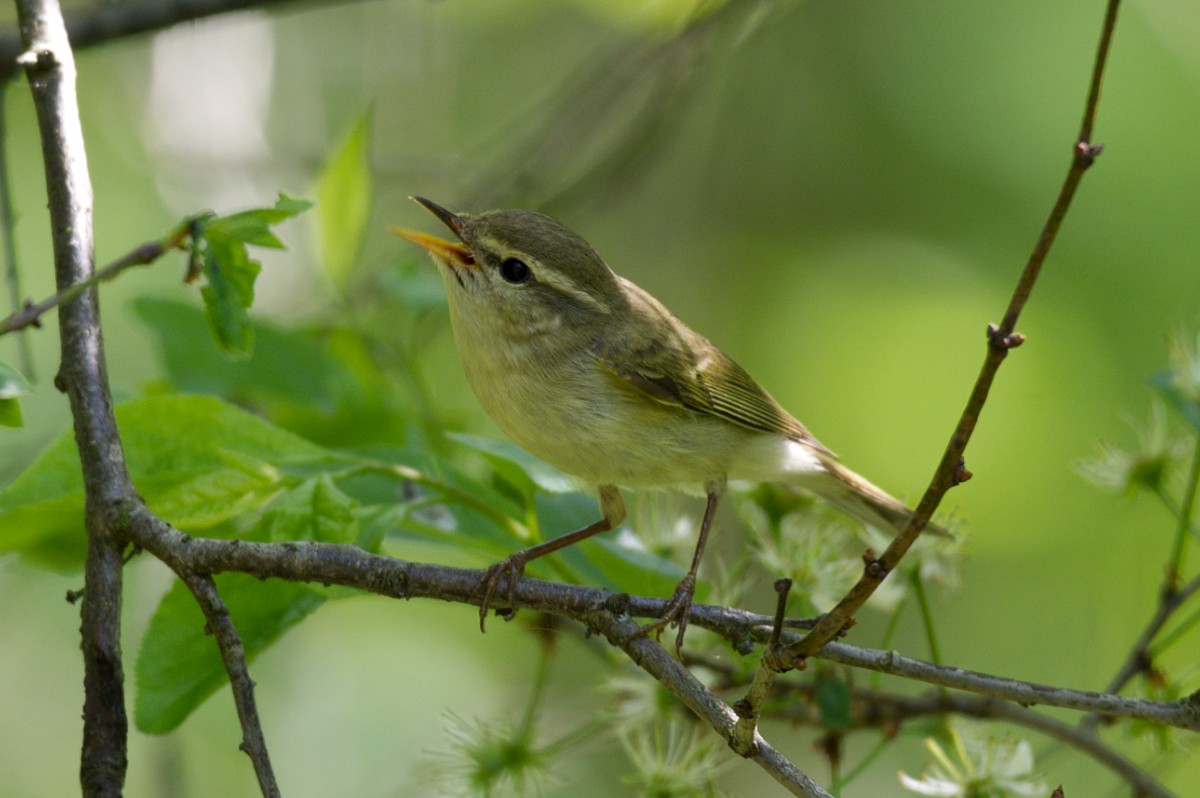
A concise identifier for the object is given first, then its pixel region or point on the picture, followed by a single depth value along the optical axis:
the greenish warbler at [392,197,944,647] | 6.85
